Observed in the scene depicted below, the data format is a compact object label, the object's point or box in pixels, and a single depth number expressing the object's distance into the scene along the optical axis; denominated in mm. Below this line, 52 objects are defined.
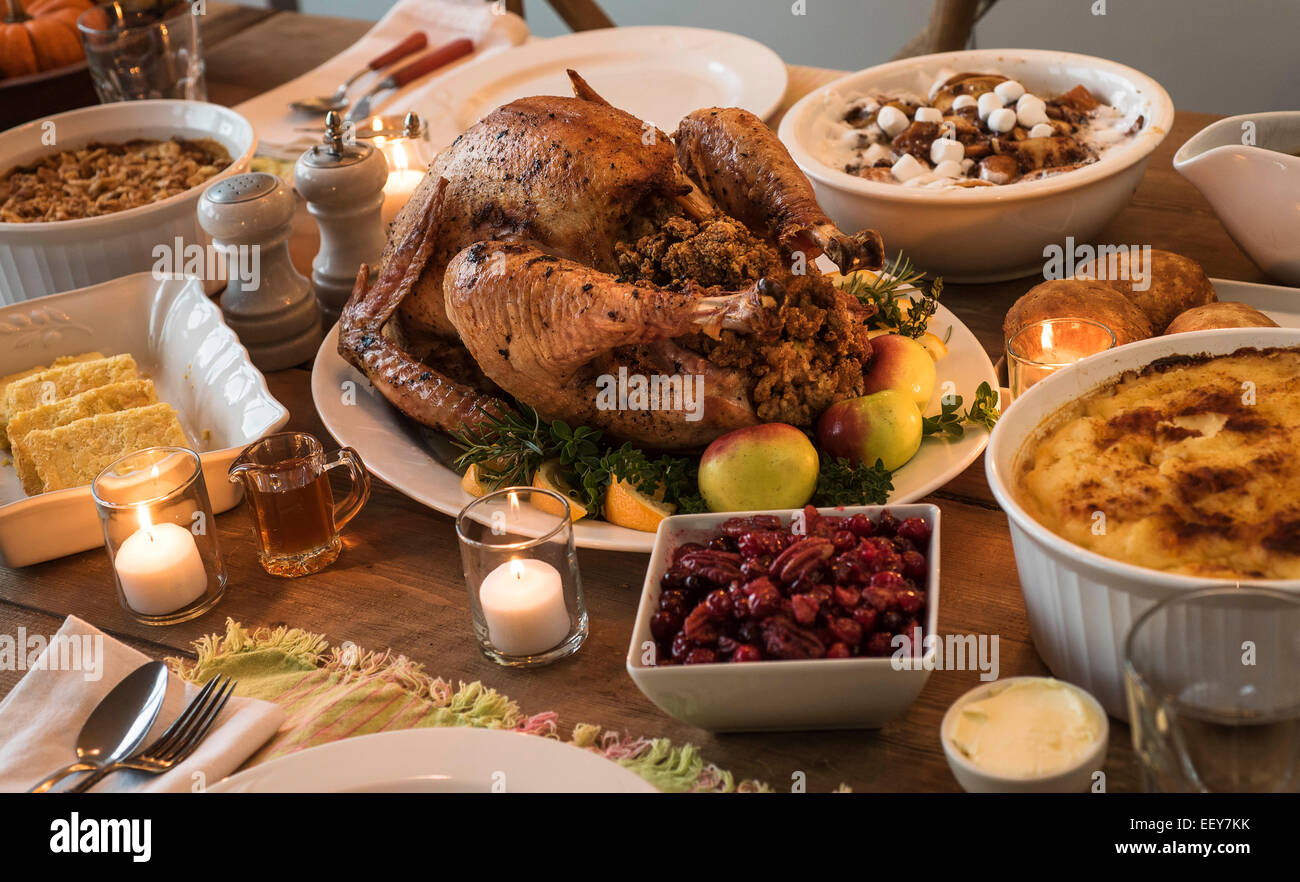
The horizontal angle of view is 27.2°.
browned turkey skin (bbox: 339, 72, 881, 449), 1289
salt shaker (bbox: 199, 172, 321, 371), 1436
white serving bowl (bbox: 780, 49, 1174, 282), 1427
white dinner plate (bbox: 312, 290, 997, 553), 1264
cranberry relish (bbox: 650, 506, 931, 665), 1139
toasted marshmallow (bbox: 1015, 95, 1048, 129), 1500
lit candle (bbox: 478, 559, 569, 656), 1213
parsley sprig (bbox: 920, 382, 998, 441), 1299
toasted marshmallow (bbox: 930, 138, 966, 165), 1481
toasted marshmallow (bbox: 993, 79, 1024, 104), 1528
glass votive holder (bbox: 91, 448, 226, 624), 1263
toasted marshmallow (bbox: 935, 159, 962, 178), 1475
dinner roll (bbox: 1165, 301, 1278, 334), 1326
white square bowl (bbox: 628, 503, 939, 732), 1126
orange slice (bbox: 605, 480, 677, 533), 1265
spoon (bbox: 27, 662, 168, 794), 1176
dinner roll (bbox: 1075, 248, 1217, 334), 1385
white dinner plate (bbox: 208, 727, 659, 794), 1127
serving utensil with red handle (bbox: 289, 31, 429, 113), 1784
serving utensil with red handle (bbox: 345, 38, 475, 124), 1838
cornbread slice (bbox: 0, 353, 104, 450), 1433
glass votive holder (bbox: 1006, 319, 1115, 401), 1325
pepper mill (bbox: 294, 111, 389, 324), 1470
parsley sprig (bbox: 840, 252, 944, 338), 1390
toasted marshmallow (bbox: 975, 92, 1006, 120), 1515
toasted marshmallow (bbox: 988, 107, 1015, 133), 1498
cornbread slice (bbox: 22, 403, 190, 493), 1331
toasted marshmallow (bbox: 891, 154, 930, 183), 1475
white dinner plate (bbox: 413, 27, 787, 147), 1710
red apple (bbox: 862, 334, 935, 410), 1326
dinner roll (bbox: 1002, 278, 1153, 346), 1349
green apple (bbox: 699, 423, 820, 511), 1260
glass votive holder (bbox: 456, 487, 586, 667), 1214
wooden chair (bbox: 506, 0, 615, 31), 2238
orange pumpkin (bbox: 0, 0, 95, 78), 1740
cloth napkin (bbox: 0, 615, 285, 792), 1164
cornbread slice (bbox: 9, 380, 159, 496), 1343
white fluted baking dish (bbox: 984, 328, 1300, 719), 1111
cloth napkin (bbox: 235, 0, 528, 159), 1748
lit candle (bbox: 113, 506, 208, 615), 1260
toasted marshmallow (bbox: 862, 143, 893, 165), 1510
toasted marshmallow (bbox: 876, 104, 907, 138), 1530
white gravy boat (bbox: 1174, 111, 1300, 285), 1375
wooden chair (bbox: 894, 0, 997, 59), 2038
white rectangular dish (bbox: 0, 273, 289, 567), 1306
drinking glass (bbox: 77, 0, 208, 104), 1705
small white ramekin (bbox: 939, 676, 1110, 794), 1087
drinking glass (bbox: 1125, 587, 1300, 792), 1040
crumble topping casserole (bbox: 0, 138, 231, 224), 1541
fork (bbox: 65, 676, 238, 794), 1162
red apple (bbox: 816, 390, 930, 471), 1278
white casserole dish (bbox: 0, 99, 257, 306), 1494
